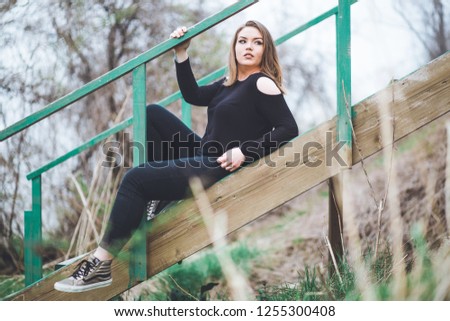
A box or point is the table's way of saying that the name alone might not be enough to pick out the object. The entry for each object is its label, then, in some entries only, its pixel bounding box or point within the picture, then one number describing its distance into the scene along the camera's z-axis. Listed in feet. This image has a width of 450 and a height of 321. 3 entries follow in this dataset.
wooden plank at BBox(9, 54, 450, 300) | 15.19
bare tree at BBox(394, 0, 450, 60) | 28.58
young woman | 14.14
